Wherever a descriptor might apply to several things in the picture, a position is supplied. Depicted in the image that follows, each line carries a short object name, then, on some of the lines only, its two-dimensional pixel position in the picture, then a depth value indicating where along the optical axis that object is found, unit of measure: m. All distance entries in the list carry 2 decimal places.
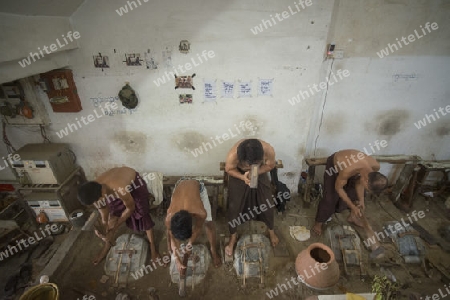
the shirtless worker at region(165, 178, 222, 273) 2.68
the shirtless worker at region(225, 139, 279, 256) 3.40
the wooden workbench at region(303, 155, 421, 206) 4.30
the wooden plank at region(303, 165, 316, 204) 4.36
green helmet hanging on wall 3.80
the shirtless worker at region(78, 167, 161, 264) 3.18
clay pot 2.52
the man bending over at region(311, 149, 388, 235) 3.39
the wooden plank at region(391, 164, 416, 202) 4.46
